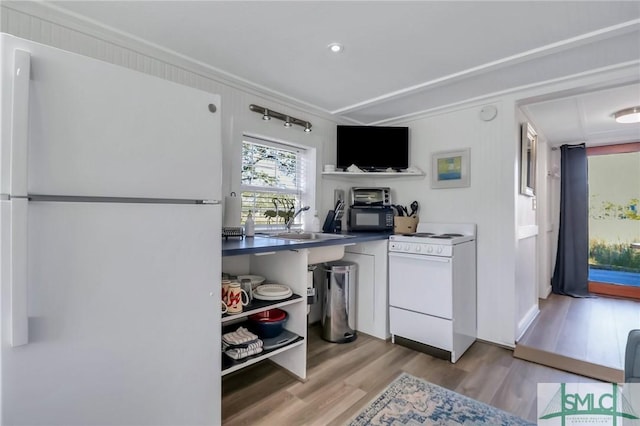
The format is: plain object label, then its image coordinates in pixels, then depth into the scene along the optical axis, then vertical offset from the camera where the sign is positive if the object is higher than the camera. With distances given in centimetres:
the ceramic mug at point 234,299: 167 -50
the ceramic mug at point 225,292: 167 -45
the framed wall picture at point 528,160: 277 +53
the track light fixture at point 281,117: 254 +89
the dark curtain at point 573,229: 418 -24
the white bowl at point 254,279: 207 -49
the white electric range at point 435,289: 233 -65
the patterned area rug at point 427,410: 165 -117
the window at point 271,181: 267 +31
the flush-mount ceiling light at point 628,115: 283 +96
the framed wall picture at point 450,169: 282 +43
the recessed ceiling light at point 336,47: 188 +107
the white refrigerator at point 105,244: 90 -11
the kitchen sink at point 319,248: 226 -28
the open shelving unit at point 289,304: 188 -58
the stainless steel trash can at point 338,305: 268 -85
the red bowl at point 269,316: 204 -73
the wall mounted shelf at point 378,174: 311 +42
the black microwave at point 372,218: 312 -6
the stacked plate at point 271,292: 193 -53
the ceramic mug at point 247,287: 192 -49
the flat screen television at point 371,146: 318 +72
